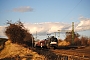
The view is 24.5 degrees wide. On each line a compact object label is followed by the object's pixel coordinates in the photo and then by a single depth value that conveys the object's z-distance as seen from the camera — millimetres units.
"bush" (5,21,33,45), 50512
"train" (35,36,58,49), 52300
